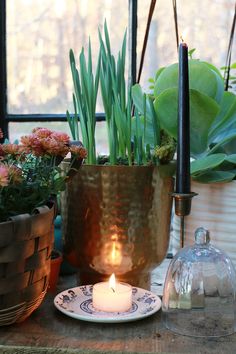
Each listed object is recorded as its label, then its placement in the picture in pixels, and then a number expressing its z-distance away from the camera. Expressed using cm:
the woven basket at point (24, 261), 92
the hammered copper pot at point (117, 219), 107
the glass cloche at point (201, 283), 104
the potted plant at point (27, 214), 93
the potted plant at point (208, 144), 111
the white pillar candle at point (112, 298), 103
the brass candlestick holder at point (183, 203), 104
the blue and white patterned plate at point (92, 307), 100
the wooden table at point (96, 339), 94
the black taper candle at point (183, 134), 104
